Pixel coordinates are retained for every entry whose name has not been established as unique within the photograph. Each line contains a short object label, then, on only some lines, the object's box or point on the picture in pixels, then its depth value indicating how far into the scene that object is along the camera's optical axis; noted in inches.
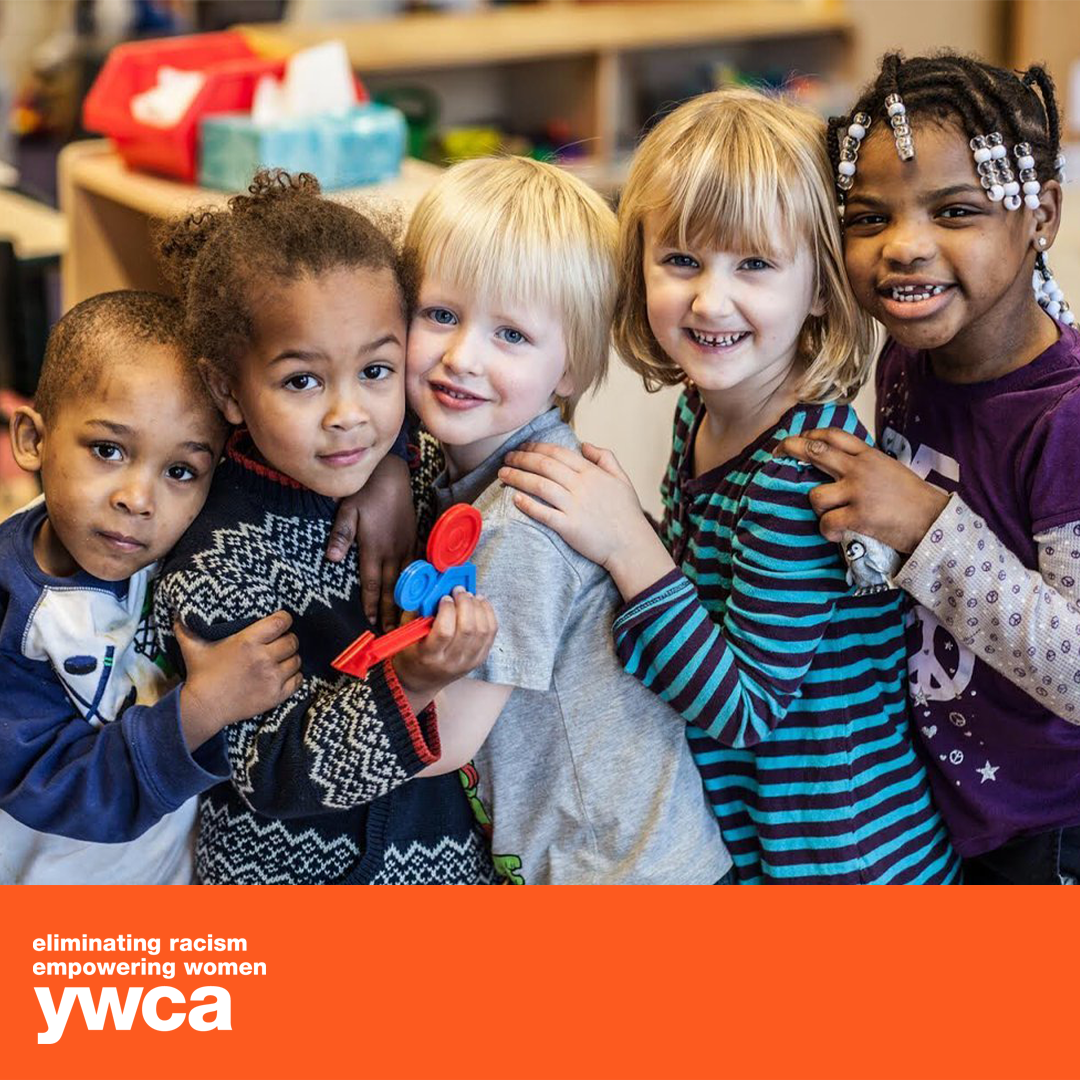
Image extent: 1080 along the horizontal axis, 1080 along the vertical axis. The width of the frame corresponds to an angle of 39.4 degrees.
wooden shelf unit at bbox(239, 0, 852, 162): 138.3
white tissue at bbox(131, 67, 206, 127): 86.2
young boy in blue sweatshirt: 42.3
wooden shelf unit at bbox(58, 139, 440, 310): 93.0
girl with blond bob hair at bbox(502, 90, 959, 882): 44.4
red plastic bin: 85.7
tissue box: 82.7
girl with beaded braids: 43.0
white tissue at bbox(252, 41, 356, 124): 85.1
